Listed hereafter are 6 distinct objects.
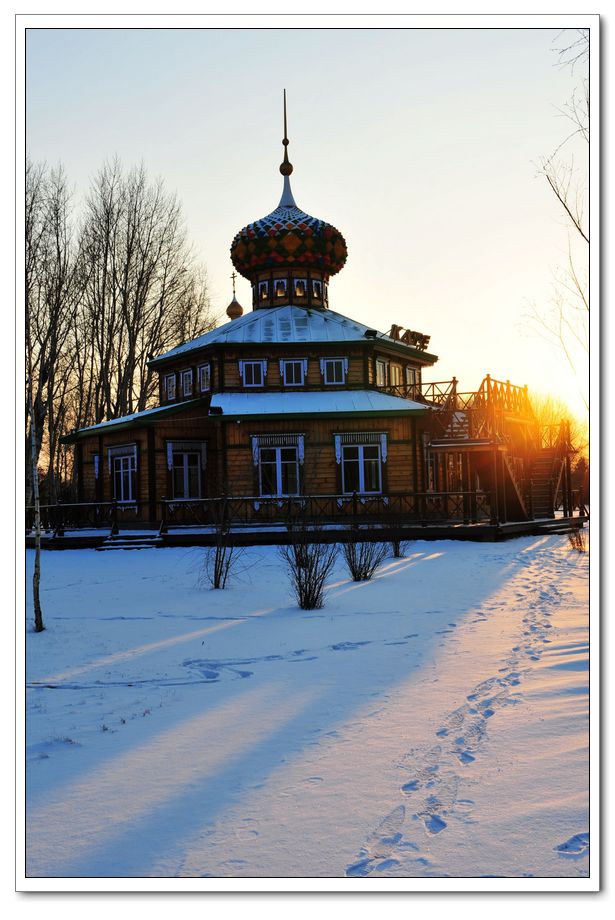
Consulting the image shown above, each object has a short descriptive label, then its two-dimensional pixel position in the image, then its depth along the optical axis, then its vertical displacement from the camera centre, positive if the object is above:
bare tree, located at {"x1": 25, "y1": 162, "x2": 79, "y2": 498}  25.22 +6.97
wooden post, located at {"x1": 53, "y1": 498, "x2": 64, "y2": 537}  23.76 -1.35
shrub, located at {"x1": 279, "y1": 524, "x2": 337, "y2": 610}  10.70 -1.27
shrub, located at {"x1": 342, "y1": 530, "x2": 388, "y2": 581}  13.42 -1.36
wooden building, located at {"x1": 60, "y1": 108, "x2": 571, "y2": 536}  23.94 +1.42
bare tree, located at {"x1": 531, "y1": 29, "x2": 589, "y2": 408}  9.43 +3.27
